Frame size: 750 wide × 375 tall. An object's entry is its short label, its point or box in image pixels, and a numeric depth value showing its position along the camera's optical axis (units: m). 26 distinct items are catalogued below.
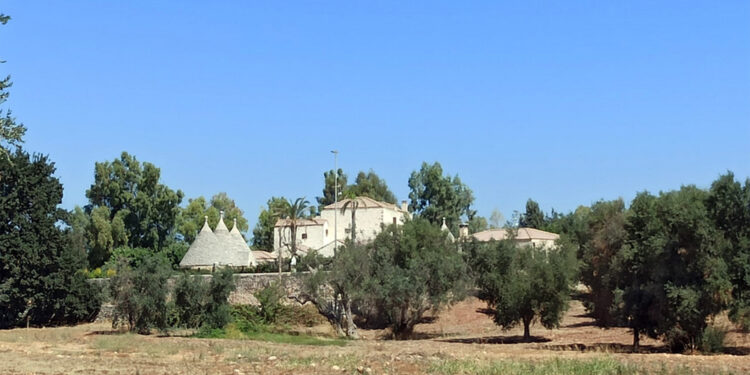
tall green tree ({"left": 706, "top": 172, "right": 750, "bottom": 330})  32.44
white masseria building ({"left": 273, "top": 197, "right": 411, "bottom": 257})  90.50
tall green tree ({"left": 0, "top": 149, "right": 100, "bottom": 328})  57.84
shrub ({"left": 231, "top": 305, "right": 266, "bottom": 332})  50.03
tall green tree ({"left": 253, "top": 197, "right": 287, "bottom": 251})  115.19
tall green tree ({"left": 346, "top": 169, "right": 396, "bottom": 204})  125.75
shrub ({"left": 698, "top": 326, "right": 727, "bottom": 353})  33.53
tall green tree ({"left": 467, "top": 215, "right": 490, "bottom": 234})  124.86
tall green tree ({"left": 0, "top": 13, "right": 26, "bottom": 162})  26.78
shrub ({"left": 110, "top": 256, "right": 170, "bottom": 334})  49.16
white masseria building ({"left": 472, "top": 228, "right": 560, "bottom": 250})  85.37
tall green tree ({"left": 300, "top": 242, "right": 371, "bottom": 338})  48.22
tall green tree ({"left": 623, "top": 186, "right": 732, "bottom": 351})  32.62
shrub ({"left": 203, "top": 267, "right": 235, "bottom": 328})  48.59
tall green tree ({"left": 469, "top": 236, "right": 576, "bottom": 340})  43.59
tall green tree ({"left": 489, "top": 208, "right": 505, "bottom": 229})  148.75
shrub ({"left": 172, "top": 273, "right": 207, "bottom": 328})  49.22
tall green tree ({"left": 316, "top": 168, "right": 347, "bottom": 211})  124.56
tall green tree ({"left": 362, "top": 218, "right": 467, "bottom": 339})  47.84
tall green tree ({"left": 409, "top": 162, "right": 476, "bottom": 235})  114.19
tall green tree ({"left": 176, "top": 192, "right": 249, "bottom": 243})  98.38
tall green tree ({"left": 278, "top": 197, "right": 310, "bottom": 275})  77.68
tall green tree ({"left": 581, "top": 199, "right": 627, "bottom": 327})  49.41
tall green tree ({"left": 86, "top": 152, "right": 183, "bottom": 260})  90.81
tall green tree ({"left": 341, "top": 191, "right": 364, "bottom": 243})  87.02
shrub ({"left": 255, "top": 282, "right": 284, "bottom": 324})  55.75
